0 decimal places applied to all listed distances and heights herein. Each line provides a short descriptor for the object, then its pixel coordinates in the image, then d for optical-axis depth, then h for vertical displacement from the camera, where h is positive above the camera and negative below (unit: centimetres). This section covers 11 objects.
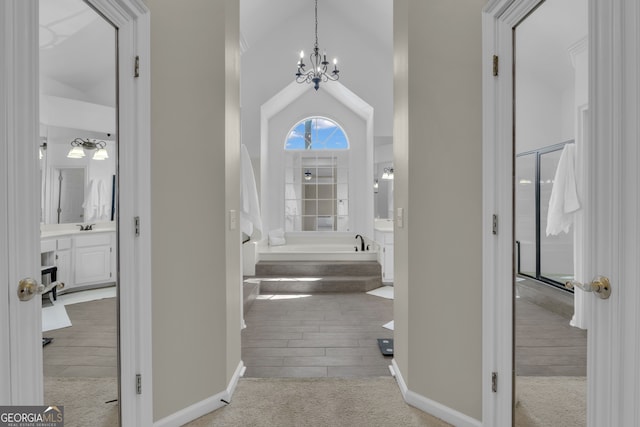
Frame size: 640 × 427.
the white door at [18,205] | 95 +2
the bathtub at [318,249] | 514 -59
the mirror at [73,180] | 127 +14
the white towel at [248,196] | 295 +15
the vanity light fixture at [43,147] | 119 +24
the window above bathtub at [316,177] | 621 +68
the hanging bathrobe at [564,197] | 132 +7
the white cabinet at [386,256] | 479 -61
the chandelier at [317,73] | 454 +201
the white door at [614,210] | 92 +1
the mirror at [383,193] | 569 +35
